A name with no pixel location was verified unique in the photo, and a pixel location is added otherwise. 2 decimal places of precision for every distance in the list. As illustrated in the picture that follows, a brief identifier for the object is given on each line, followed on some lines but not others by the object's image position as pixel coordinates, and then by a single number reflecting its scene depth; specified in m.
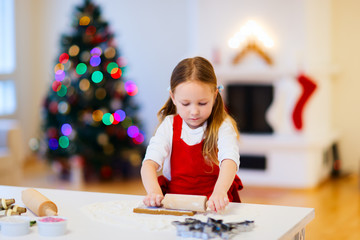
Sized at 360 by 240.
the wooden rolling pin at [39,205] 1.60
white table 1.42
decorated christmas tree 5.41
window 6.40
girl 1.84
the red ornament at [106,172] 5.57
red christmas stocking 5.46
